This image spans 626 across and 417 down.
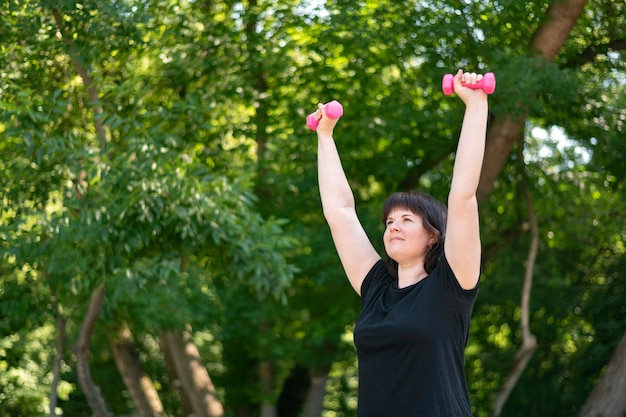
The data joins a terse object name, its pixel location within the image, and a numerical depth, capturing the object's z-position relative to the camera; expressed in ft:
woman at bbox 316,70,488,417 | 12.63
